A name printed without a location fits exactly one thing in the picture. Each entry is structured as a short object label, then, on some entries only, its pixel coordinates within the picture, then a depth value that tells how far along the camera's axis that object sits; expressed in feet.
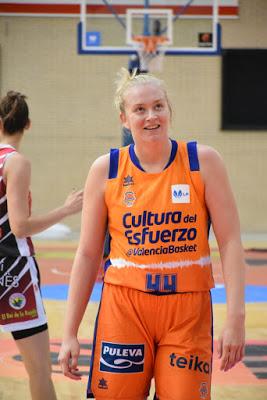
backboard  92.48
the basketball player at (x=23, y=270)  26.71
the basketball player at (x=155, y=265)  20.21
